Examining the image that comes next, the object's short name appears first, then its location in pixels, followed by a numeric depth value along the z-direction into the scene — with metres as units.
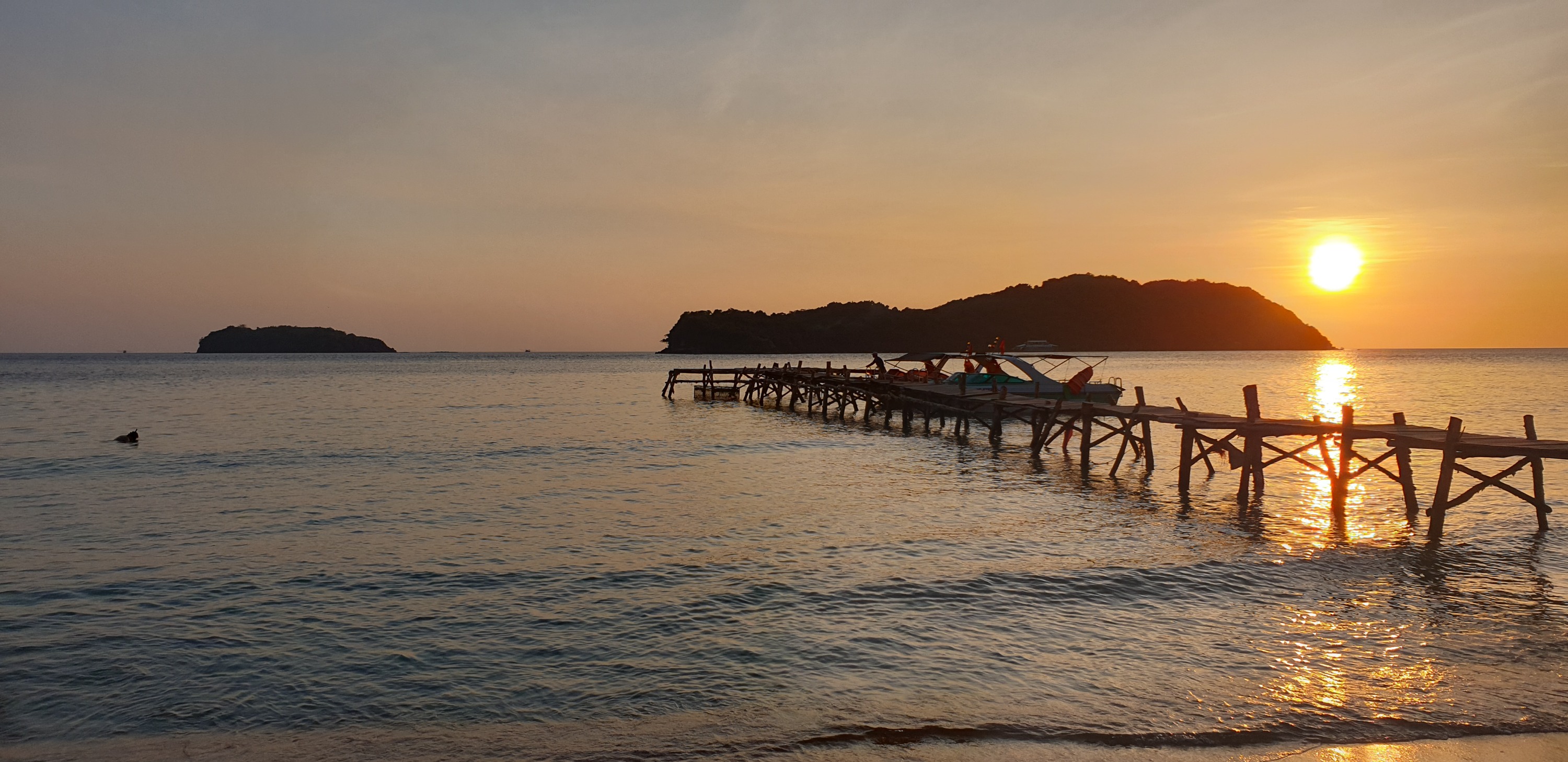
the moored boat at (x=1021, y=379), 37.50
